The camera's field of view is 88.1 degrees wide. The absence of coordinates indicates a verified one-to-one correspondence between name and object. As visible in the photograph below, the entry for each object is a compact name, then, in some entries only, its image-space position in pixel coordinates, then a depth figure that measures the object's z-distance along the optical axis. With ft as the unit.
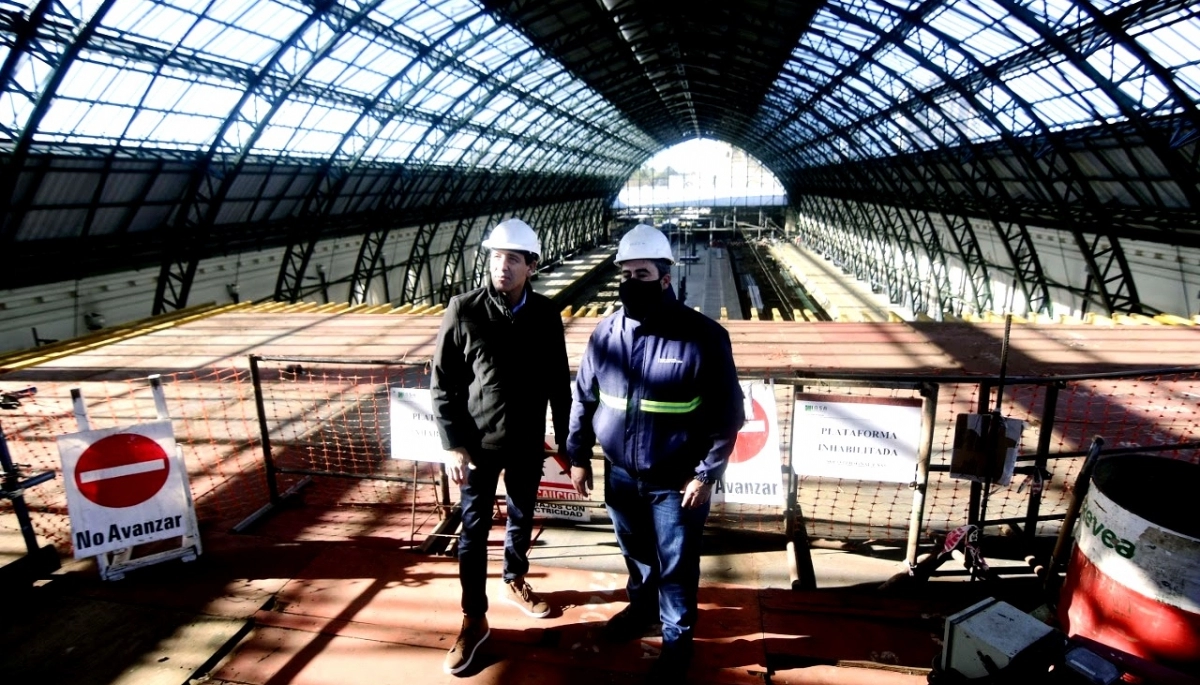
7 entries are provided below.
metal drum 8.36
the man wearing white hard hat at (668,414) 9.29
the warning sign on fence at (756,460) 12.69
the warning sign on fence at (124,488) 11.73
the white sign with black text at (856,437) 12.17
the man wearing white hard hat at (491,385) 9.86
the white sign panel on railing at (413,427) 13.80
